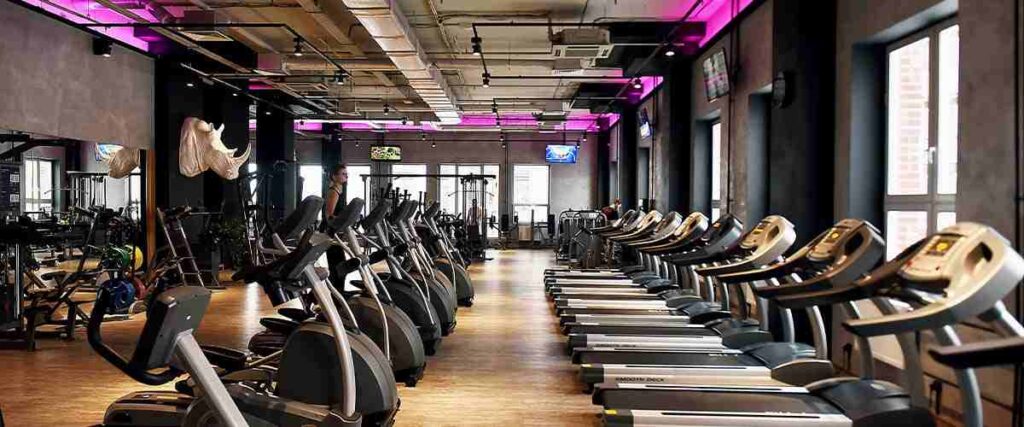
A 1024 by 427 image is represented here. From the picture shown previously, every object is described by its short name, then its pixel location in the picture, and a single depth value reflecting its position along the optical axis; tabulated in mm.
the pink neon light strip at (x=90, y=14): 8690
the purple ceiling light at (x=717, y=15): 8586
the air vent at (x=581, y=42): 9206
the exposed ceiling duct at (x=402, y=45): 7453
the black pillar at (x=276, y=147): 15695
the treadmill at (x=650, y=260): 5973
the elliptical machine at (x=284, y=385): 2156
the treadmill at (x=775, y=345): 2949
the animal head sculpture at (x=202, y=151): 11602
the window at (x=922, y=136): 5012
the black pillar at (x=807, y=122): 6008
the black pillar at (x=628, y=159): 15805
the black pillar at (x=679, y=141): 11273
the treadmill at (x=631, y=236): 7486
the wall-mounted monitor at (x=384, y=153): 21188
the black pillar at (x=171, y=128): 11398
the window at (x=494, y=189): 22219
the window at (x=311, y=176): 22003
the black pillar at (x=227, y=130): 12953
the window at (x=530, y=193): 22328
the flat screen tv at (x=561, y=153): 21422
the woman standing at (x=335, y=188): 7750
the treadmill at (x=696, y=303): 4035
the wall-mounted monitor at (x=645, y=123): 13388
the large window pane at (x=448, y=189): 22375
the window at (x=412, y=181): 22327
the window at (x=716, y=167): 10812
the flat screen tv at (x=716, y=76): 8906
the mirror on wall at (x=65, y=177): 8461
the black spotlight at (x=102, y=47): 9750
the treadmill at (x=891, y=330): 2113
